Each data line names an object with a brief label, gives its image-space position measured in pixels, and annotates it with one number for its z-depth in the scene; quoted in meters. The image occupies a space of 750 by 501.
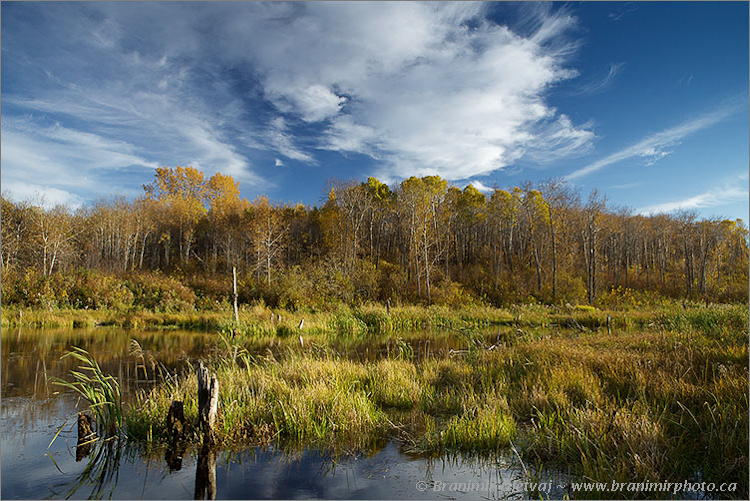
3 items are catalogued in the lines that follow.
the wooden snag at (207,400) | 5.73
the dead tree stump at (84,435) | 5.94
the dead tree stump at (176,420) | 5.84
